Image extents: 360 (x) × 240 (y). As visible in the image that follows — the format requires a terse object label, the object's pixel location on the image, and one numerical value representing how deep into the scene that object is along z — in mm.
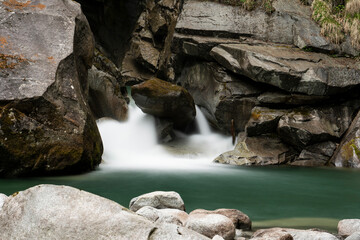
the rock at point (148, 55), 20156
